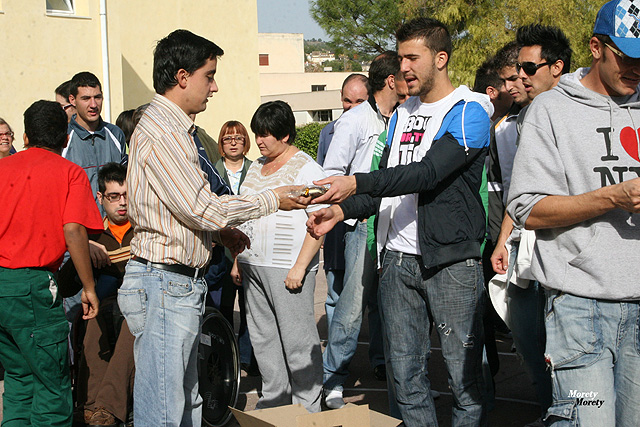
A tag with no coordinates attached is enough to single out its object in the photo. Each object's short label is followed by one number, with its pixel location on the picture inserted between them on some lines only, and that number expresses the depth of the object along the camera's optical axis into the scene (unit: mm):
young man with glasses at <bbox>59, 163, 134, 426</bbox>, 4535
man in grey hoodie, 2619
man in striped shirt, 3357
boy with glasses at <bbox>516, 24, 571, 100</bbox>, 4434
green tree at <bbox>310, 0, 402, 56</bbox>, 36906
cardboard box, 2789
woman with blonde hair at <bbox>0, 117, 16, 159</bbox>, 7727
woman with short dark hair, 4473
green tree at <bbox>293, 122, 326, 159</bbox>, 33750
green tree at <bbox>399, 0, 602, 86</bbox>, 21484
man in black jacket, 3441
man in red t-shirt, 4109
